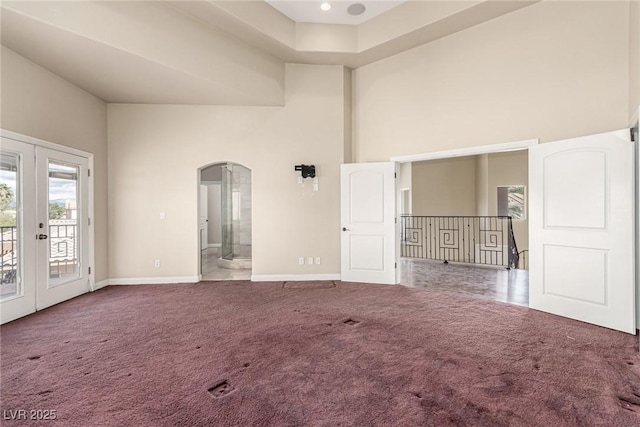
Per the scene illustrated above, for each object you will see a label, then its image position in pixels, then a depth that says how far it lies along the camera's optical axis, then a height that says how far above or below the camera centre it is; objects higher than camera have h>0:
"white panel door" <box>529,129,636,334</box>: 3.16 -0.19
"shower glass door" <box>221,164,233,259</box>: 7.40 +0.09
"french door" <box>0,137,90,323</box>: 3.51 -0.16
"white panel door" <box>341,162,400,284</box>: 5.20 -0.17
